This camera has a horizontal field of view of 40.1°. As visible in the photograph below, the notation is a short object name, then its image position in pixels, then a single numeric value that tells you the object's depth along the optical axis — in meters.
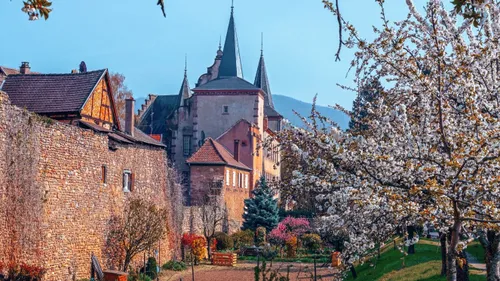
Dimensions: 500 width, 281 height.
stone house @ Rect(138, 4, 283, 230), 53.16
